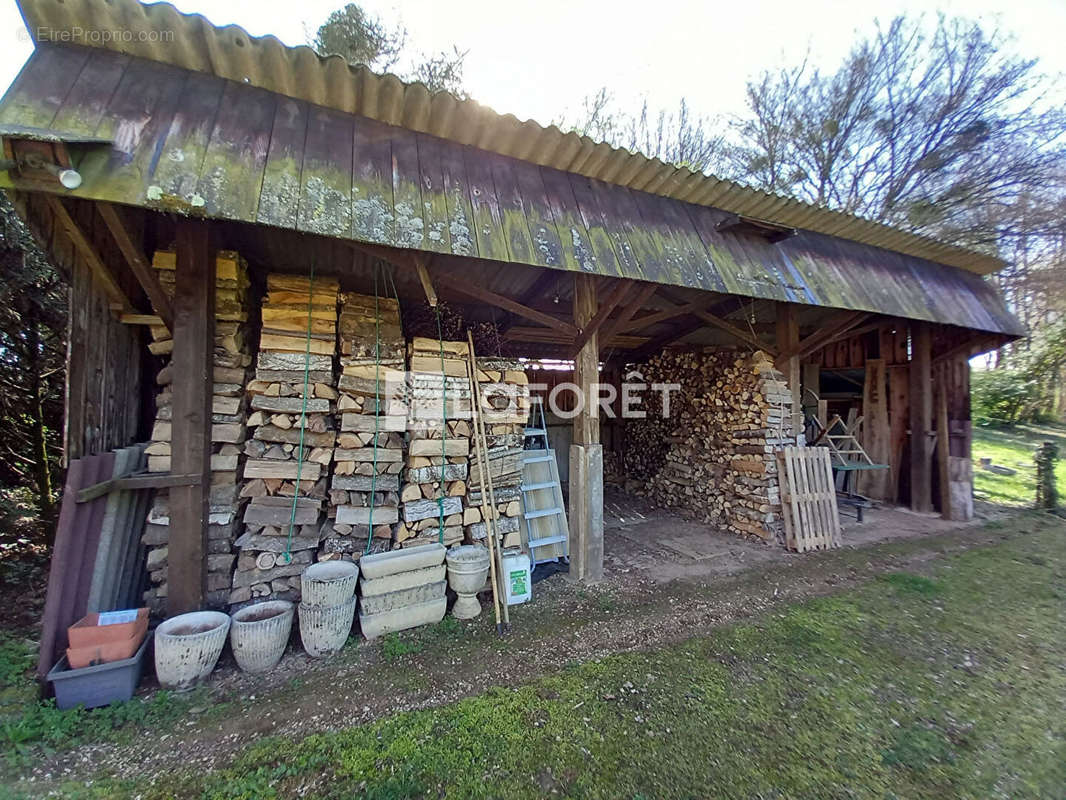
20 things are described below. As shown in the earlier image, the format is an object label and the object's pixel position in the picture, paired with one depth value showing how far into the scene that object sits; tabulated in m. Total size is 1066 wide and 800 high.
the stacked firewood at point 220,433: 2.69
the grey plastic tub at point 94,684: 1.99
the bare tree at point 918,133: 7.12
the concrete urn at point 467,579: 2.96
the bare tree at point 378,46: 7.17
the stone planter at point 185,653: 2.18
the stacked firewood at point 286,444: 2.79
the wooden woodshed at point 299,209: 2.06
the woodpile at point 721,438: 4.83
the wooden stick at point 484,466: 3.21
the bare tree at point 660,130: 9.47
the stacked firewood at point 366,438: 2.95
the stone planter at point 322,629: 2.53
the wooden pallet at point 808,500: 4.59
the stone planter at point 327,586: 2.53
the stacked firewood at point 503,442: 3.33
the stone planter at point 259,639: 2.35
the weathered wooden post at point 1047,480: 6.26
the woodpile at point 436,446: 3.10
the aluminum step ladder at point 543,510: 3.98
